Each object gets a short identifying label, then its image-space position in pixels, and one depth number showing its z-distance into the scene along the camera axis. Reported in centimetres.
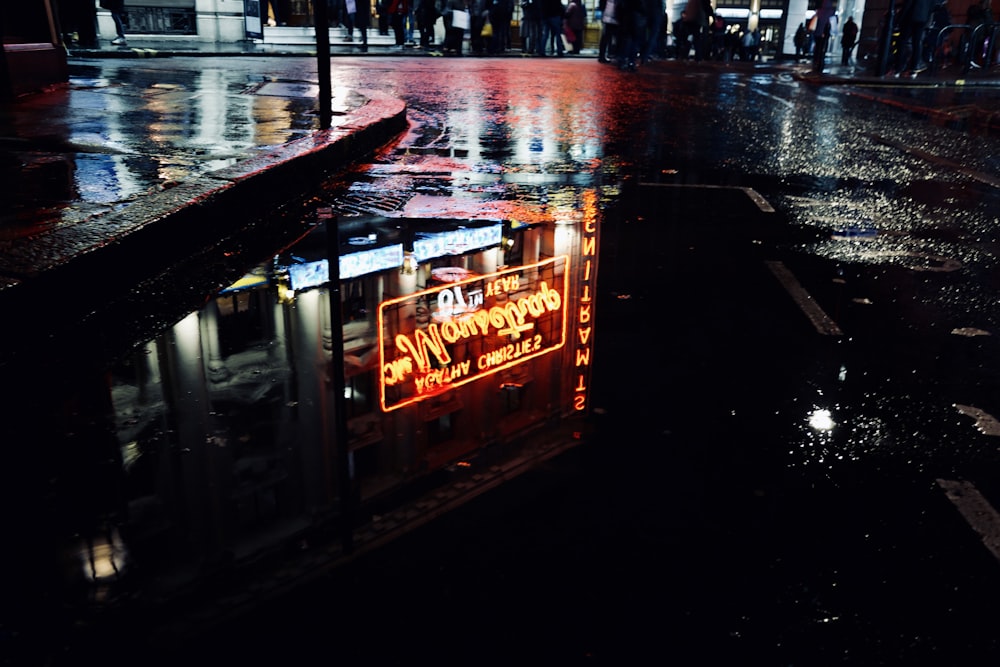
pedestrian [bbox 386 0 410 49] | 2743
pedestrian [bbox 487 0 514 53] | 2952
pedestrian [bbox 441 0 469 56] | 2586
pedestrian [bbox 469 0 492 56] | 2814
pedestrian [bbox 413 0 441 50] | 2959
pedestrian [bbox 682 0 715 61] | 2805
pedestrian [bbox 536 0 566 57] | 2858
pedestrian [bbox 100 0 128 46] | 2252
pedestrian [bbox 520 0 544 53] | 3017
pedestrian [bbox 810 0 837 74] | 2227
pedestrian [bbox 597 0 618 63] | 2280
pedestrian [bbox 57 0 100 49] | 1960
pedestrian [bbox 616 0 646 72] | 2077
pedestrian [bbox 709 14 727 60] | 3847
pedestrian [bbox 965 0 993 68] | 2160
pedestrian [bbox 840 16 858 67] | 3290
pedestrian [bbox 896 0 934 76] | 1895
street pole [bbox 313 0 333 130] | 651
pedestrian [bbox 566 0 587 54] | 3278
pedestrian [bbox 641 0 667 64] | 2155
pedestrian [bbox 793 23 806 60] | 4762
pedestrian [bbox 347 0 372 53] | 2798
